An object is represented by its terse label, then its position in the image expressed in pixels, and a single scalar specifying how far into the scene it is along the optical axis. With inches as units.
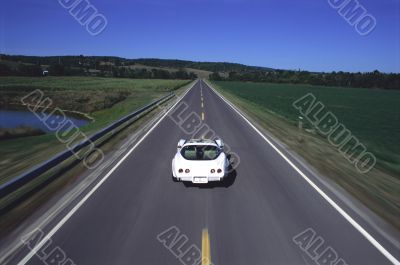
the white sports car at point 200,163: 427.8
